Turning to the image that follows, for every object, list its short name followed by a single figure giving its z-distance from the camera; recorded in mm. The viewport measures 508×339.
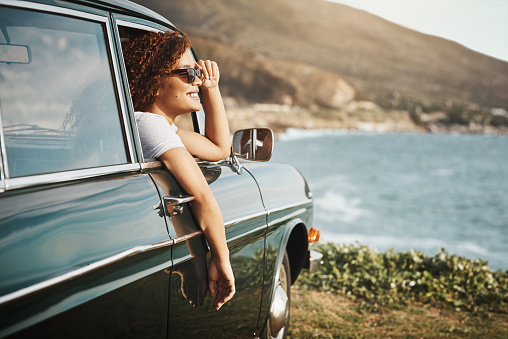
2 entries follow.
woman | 2152
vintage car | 1469
